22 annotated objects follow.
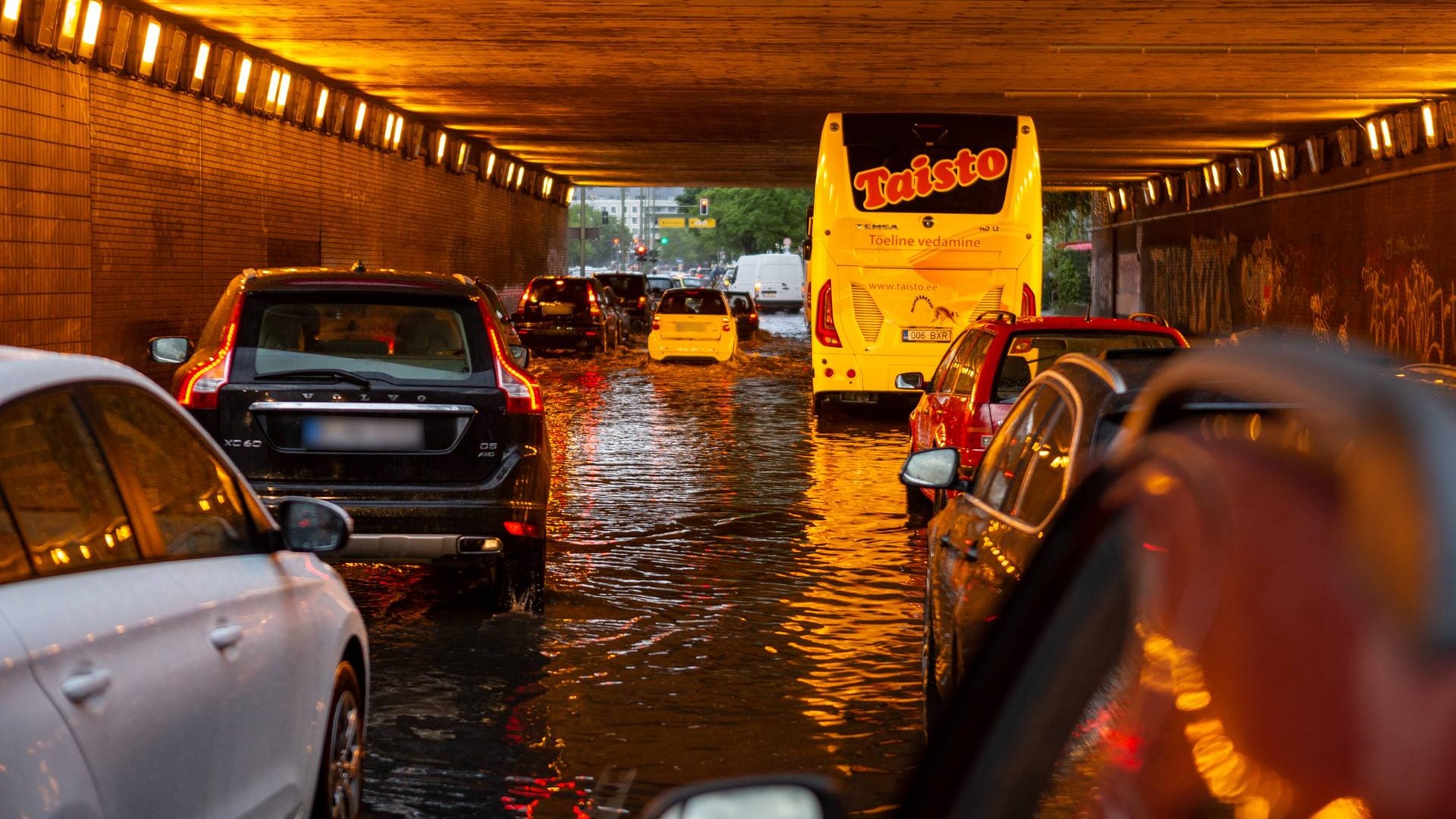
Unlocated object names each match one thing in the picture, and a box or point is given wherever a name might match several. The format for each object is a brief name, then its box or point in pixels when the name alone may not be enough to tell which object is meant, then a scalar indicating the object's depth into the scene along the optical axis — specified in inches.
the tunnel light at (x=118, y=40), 735.7
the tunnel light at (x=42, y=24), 642.2
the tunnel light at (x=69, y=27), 675.4
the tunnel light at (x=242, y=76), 921.5
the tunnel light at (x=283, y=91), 995.3
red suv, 428.5
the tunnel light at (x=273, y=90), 978.7
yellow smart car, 1347.2
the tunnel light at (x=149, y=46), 777.6
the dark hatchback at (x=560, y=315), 1422.2
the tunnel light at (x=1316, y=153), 1288.1
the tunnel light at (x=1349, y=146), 1198.3
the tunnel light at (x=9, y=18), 616.1
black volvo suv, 333.7
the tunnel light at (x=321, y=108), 1079.6
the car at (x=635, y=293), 1972.2
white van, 2962.6
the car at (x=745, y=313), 1926.7
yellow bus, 794.2
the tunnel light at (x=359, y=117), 1170.0
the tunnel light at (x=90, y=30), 700.7
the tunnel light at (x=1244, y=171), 1517.7
